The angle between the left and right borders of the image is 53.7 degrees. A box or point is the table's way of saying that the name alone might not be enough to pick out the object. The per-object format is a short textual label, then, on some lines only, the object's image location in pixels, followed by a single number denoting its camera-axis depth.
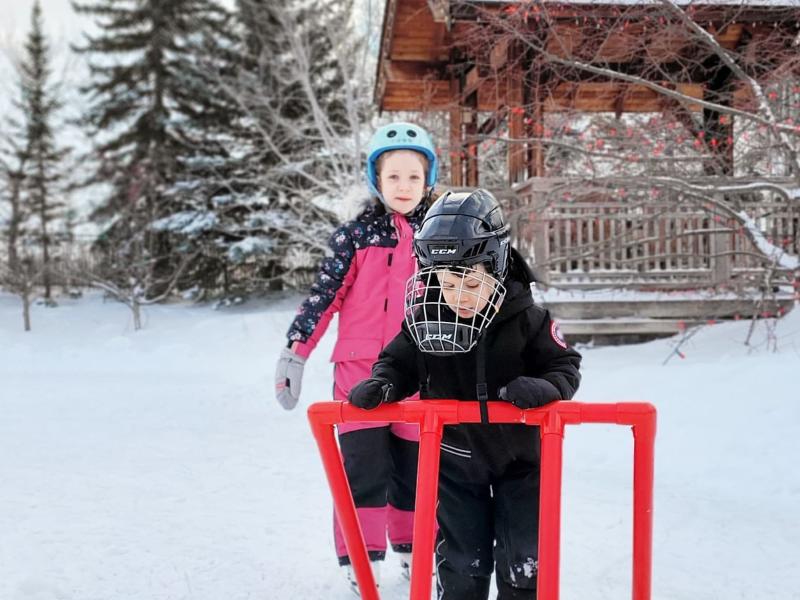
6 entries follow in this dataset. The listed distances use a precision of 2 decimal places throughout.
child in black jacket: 2.13
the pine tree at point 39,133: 25.83
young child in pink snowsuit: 3.25
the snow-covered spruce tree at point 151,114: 23.61
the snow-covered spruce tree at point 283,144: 19.12
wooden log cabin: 7.88
